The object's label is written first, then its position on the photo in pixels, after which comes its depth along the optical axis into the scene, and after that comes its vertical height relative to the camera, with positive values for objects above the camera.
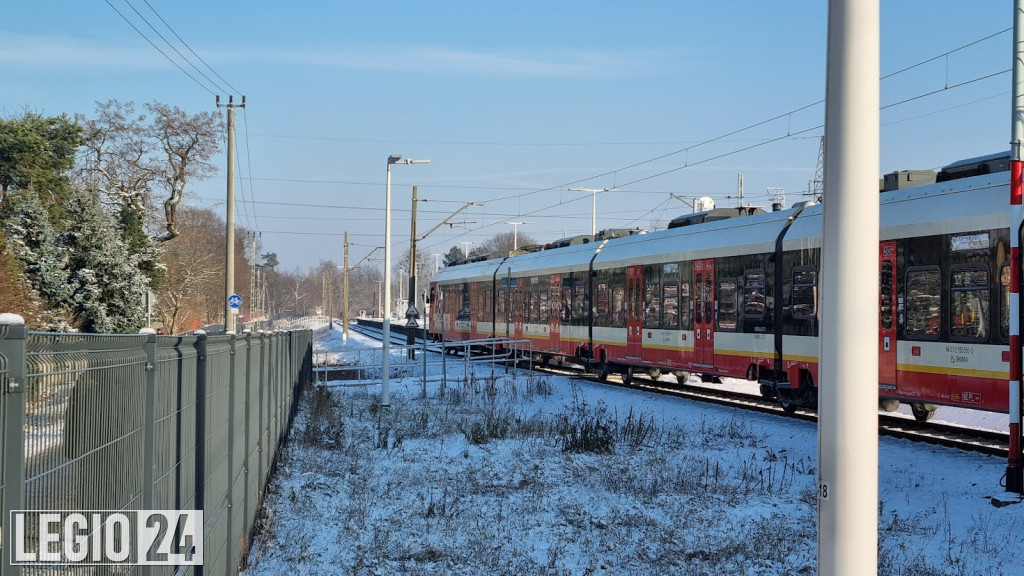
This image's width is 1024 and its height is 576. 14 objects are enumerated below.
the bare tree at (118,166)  43.16 +6.36
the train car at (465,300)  36.88 +0.46
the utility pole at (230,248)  33.50 +2.09
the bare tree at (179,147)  44.91 +7.46
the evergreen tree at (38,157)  36.72 +5.80
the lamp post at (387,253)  22.30 +1.32
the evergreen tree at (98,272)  34.22 +1.31
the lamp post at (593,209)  44.07 +4.63
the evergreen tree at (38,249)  31.81 +1.99
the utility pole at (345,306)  59.62 +0.33
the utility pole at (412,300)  34.67 +0.44
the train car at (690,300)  18.56 +0.27
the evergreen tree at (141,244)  41.88 +2.80
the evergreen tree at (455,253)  142.73 +8.49
